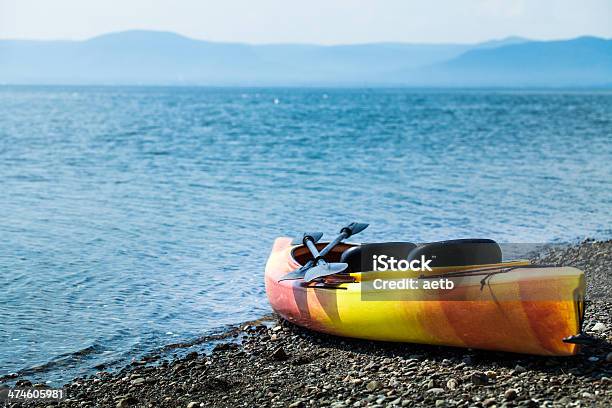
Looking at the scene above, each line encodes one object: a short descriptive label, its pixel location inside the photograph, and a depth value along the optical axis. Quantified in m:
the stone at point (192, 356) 7.57
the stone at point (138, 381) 6.81
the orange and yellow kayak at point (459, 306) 6.25
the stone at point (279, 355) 7.28
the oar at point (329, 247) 8.27
